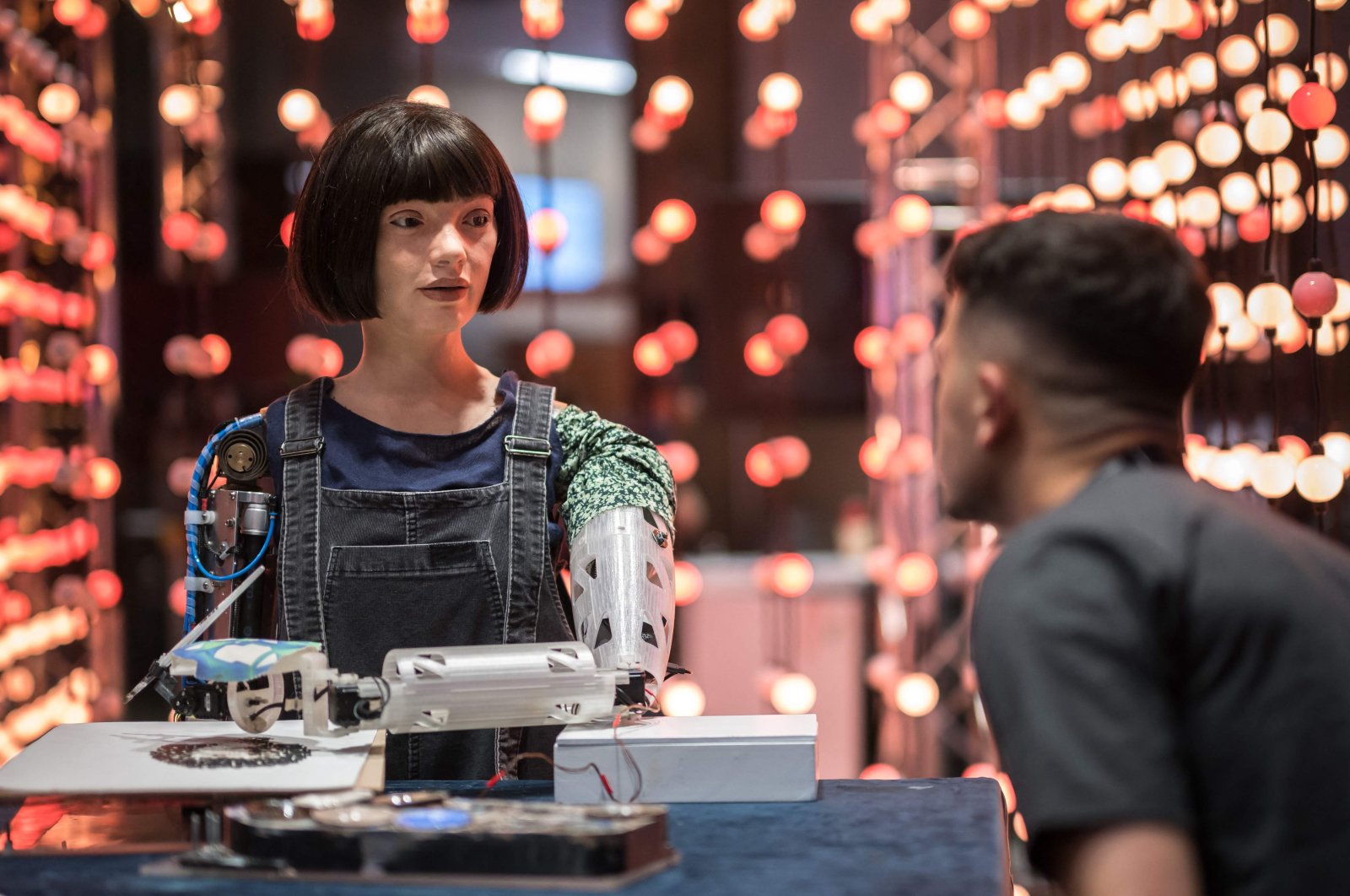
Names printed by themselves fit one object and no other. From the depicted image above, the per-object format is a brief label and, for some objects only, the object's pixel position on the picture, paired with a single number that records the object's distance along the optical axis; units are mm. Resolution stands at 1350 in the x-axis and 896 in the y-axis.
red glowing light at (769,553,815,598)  5926
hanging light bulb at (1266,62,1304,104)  3965
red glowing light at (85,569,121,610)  5852
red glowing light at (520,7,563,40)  5164
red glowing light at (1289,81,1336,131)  3125
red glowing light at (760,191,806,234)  5762
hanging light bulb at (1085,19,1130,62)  5398
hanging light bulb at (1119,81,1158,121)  6136
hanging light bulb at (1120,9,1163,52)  4816
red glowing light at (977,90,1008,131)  6617
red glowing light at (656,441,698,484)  5949
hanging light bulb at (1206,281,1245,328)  3797
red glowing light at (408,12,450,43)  4902
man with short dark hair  1513
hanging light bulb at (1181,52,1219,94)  4598
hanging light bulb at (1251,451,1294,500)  3330
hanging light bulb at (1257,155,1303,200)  3830
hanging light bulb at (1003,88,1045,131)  6379
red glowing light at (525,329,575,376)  5355
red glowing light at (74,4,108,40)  5543
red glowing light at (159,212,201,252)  5039
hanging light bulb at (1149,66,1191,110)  4959
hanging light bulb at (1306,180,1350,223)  3306
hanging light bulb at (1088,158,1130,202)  5383
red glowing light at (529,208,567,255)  5328
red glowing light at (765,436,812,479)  6070
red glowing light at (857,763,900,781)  6348
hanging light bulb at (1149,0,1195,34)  4246
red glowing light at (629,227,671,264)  6766
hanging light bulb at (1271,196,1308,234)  3869
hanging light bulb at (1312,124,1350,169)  3619
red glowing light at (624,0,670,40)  5707
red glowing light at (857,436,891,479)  6801
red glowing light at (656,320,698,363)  6004
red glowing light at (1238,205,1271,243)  4264
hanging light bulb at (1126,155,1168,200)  4723
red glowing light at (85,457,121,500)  5832
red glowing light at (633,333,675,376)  6121
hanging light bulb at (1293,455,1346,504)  3207
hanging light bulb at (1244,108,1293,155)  3273
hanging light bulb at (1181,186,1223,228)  4140
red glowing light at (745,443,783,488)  6137
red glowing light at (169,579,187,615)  6038
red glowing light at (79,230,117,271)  5926
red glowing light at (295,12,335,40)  4883
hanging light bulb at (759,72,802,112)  5574
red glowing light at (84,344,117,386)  5809
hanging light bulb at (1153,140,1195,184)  4156
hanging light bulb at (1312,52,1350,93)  3717
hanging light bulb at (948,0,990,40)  6434
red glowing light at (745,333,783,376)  6227
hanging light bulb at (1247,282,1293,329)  3305
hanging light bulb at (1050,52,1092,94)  5977
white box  2193
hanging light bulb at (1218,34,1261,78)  4320
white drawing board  2086
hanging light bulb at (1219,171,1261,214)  3982
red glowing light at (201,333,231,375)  5137
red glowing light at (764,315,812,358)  5937
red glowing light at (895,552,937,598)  6566
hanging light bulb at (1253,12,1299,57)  4230
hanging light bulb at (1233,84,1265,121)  4293
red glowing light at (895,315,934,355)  6645
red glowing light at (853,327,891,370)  6609
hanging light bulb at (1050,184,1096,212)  5441
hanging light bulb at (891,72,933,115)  6297
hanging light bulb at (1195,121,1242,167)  3666
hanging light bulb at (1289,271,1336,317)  3084
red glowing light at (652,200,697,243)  5605
